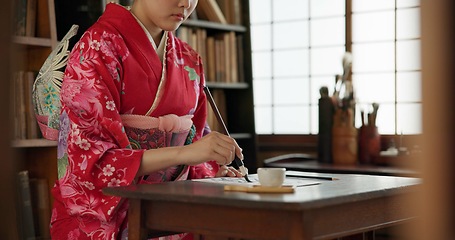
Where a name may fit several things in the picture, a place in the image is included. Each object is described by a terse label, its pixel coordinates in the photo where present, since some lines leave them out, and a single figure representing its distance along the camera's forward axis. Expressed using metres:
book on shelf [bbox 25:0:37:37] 2.96
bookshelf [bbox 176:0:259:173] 4.07
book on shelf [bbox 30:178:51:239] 2.98
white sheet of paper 1.69
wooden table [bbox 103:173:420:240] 1.29
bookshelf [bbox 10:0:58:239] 2.87
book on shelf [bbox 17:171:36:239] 2.80
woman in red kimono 1.77
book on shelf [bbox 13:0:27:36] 2.86
